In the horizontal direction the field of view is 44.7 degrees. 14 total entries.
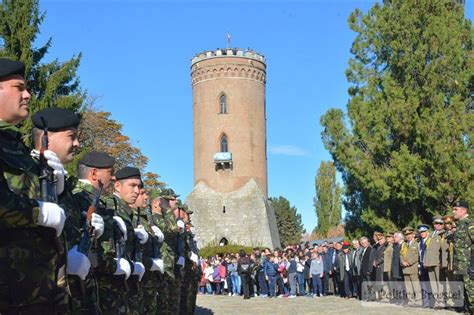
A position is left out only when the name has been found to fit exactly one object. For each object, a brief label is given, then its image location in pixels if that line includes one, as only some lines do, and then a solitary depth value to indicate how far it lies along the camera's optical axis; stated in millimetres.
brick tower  46906
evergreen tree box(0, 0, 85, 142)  15844
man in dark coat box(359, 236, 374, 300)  15820
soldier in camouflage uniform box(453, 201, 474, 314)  8662
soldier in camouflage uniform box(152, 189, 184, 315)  7141
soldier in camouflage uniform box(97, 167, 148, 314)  4496
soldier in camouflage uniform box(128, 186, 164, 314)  5855
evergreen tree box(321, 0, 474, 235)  17938
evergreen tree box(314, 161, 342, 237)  61281
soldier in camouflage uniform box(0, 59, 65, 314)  2748
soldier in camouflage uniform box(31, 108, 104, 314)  3604
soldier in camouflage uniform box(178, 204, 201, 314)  10562
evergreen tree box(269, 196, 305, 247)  70562
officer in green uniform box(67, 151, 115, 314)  3615
